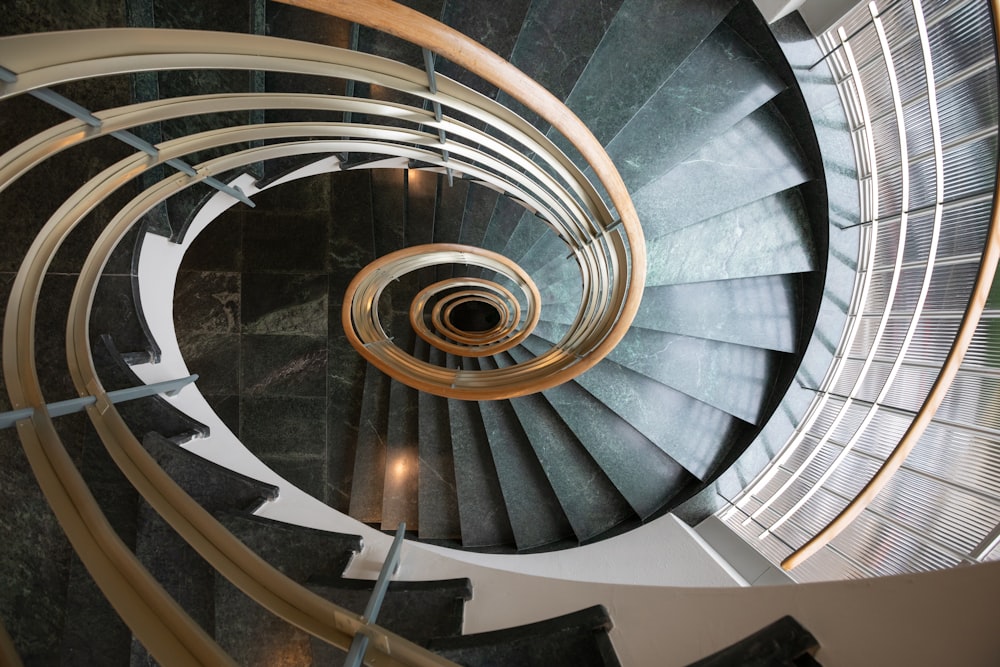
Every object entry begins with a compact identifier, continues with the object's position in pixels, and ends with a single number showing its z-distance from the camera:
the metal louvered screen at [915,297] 3.16
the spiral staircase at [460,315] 1.97
